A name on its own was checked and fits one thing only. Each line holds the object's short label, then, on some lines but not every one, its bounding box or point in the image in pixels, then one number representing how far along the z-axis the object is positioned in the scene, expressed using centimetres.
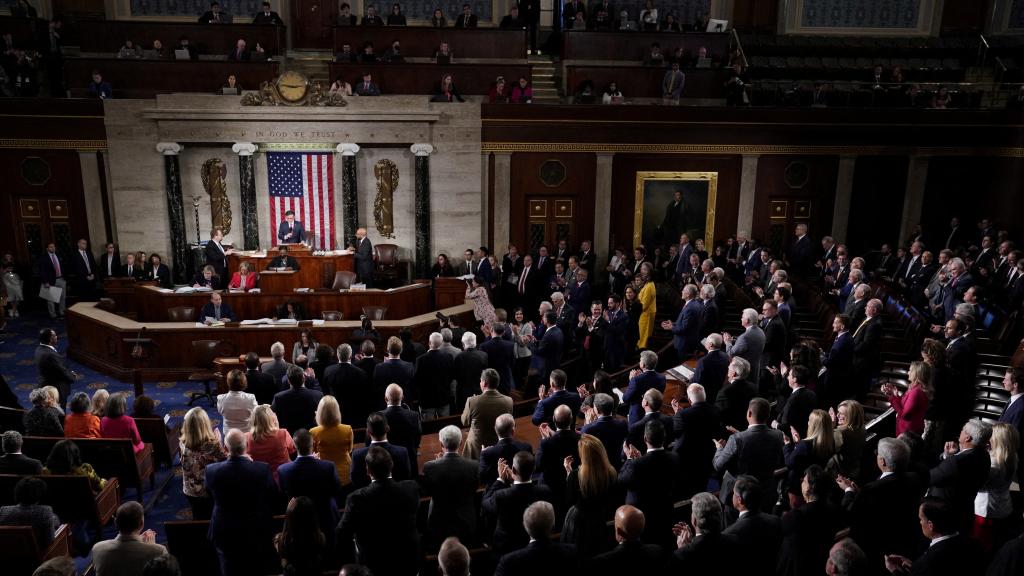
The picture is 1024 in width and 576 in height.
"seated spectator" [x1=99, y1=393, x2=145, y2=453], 700
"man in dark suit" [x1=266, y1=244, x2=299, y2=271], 1342
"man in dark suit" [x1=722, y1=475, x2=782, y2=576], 414
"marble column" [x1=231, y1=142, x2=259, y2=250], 1512
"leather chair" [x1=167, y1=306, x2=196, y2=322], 1212
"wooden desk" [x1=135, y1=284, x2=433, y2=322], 1252
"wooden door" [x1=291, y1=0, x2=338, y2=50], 1844
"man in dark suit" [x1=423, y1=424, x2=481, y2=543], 493
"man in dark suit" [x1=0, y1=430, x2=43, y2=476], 574
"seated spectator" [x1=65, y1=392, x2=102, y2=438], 689
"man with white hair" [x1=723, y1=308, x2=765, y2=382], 784
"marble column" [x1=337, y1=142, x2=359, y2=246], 1535
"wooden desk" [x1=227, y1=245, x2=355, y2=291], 1408
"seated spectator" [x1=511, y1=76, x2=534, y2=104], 1591
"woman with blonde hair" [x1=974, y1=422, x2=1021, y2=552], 519
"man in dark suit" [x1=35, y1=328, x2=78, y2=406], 859
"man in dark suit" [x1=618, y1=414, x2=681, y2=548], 492
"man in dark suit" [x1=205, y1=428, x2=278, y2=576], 490
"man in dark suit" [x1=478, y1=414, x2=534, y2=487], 509
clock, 1480
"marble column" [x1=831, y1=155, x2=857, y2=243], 1661
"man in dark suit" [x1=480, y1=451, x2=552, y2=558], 455
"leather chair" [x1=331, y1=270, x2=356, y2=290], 1350
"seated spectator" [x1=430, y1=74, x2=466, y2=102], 1560
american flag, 1555
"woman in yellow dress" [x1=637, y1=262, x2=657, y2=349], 1090
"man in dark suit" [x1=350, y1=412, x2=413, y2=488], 502
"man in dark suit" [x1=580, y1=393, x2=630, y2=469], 543
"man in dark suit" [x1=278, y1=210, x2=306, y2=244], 1501
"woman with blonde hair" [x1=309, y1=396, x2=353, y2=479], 562
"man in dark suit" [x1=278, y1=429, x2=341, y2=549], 493
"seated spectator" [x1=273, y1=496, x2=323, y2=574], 412
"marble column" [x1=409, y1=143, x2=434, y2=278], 1562
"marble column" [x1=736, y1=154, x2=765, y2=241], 1659
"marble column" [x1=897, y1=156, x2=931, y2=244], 1655
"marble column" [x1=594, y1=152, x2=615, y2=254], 1633
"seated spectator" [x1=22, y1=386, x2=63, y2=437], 684
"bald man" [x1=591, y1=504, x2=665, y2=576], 387
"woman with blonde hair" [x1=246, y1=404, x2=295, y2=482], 563
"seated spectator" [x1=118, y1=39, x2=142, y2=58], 1568
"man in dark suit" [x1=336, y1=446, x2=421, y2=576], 448
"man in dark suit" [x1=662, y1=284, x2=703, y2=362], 952
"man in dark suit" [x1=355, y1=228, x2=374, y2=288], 1464
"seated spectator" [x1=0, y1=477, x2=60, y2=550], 509
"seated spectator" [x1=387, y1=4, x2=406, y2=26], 1720
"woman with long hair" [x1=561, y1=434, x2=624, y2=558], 468
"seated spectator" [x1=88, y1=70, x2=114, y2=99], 1500
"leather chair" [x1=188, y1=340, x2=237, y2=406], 1026
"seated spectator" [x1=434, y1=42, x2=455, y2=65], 1625
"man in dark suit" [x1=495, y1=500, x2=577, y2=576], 385
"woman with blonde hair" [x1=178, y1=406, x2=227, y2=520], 564
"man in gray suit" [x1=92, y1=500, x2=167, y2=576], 427
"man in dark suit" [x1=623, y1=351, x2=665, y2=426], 650
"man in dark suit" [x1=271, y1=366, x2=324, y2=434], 663
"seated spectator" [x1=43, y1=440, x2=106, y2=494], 602
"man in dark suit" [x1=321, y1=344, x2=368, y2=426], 733
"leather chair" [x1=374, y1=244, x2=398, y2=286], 1537
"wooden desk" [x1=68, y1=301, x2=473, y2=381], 1135
